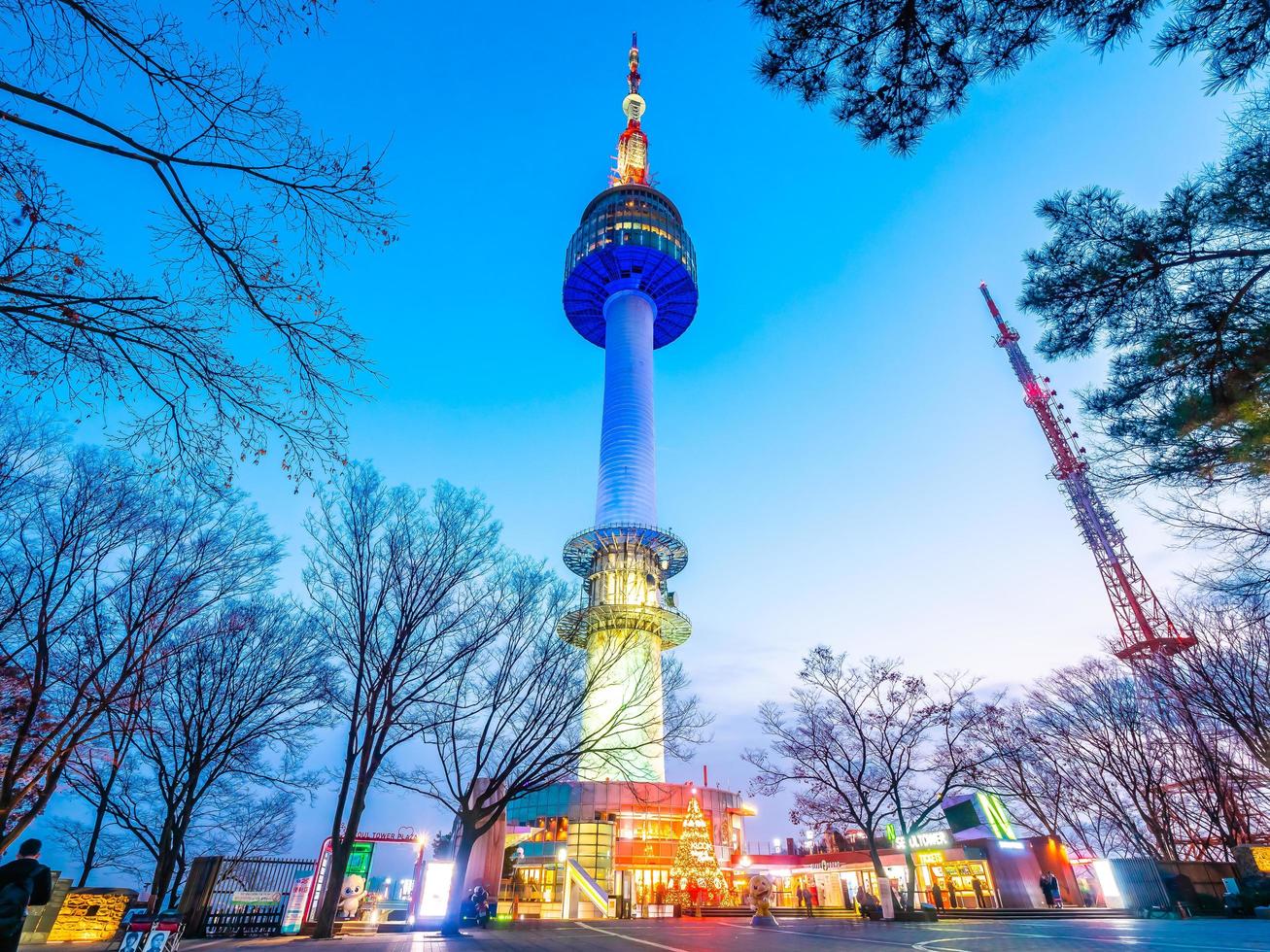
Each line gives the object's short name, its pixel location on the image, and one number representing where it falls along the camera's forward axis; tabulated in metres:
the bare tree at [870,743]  26.30
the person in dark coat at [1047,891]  25.81
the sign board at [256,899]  16.53
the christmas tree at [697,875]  30.94
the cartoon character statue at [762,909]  18.41
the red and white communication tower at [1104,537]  46.38
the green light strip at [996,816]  28.65
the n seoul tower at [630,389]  49.06
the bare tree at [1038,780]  29.76
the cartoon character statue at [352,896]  21.44
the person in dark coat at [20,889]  5.75
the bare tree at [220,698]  17.31
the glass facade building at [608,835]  36.22
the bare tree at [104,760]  13.67
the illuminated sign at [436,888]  18.72
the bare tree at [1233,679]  18.52
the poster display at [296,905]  15.24
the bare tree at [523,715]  16.14
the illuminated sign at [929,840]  29.98
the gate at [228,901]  14.60
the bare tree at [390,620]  14.45
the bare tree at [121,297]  3.73
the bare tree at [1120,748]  24.73
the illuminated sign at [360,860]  21.07
